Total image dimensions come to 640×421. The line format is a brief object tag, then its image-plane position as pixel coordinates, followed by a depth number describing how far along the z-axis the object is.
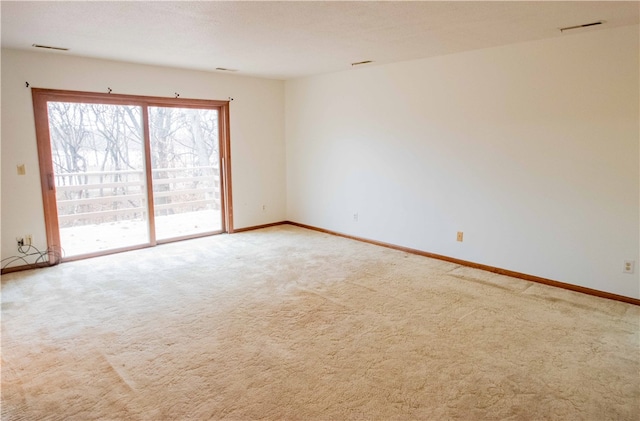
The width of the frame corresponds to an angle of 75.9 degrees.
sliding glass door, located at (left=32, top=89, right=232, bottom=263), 4.68
